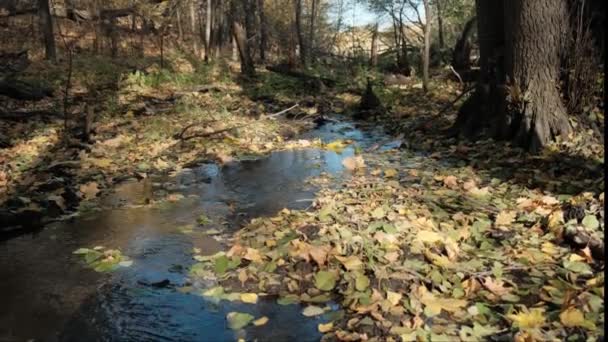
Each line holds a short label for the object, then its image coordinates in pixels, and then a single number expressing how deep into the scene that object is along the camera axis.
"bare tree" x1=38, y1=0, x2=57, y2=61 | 16.36
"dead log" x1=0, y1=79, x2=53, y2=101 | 12.27
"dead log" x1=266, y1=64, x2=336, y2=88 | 17.94
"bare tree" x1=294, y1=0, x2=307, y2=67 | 23.16
